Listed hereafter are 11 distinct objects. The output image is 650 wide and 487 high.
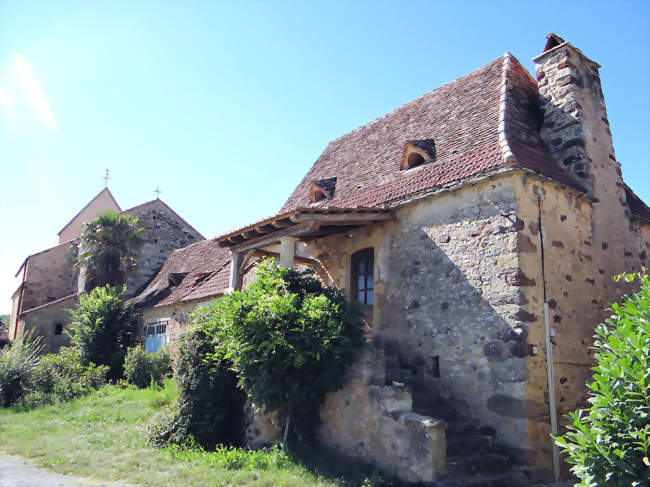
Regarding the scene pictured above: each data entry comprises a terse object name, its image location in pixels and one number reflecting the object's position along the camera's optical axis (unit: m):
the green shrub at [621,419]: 3.81
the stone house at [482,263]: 7.31
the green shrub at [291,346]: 7.97
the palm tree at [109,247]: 21.22
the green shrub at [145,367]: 15.46
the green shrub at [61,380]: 13.57
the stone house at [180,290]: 16.67
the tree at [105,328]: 17.89
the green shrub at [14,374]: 14.06
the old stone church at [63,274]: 21.69
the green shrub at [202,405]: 9.12
